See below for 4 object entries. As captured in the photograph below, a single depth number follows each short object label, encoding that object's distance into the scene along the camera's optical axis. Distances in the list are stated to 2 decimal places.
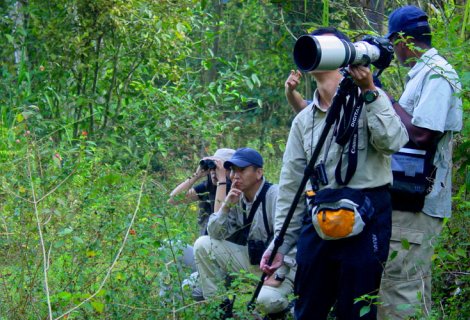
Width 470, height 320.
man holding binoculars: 11.96
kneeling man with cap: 10.96
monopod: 8.10
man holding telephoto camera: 7.96
